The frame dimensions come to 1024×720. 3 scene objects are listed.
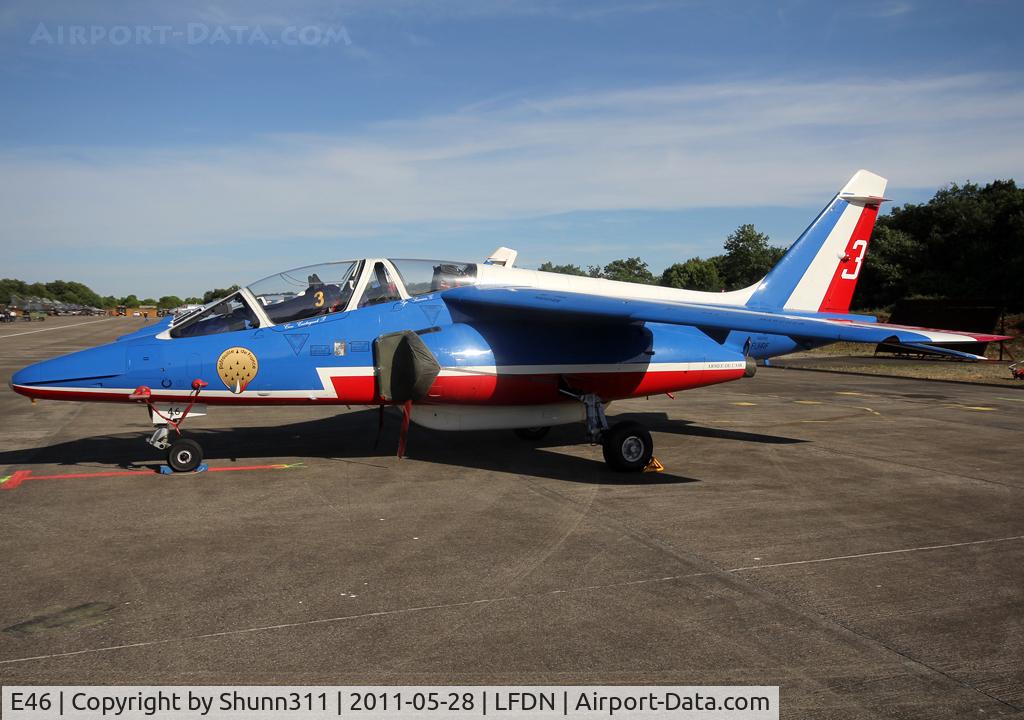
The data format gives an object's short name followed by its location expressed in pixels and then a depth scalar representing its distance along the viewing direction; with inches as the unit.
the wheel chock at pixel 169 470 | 392.8
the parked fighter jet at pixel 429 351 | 375.9
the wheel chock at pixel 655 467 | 412.2
